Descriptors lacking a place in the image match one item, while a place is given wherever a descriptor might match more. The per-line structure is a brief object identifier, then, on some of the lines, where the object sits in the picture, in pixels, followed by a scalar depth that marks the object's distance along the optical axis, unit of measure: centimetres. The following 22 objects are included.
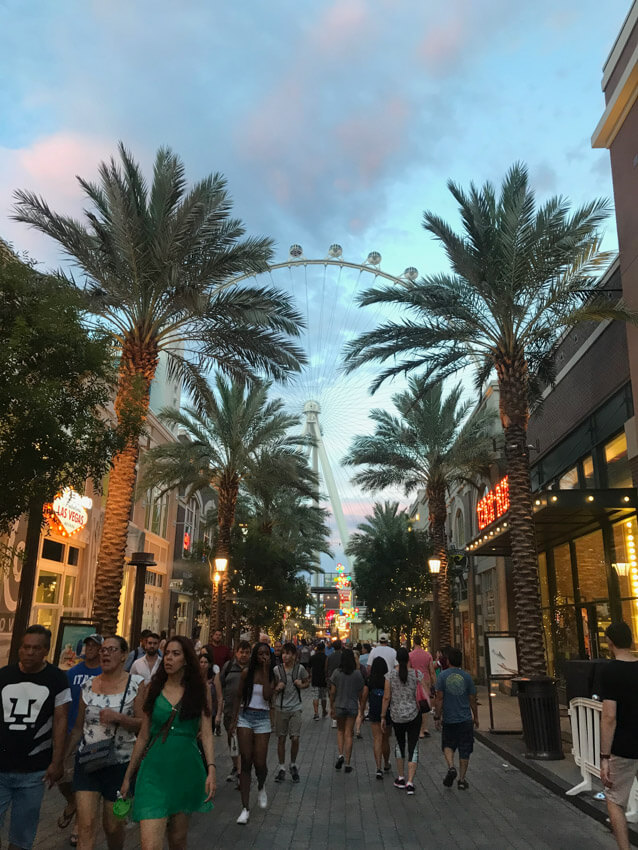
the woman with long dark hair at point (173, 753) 439
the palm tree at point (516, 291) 1450
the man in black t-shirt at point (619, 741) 532
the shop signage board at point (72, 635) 1191
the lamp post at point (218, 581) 2480
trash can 1126
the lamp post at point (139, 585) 1664
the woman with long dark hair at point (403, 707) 921
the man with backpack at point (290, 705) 1000
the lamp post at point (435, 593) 2347
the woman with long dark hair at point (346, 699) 1083
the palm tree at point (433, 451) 2773
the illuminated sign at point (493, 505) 2150
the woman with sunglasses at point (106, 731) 519
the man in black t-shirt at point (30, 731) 462
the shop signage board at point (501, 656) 1541
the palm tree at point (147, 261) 1552
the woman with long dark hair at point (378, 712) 1005
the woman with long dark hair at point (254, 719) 795
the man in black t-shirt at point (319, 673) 1928
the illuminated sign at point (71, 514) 1992
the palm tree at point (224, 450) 2770
